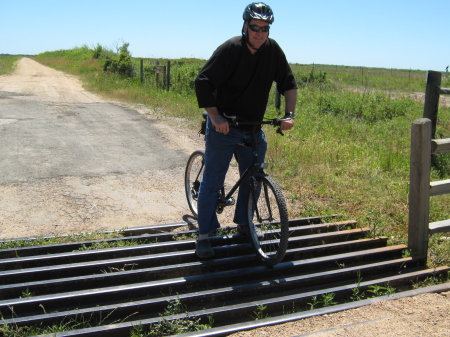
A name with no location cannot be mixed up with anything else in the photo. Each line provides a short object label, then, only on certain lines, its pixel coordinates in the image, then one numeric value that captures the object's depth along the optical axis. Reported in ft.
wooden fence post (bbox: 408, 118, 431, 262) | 13.08
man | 11.74
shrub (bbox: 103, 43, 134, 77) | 78.10
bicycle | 11.92
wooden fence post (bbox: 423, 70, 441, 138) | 23.54
